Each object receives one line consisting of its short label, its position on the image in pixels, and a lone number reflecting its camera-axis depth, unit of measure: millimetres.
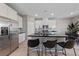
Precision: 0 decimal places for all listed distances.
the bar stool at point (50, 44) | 1950
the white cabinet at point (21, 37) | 3253
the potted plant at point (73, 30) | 3475
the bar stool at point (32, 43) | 2009
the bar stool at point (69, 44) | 1928
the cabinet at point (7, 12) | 1810
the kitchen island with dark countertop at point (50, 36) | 2291
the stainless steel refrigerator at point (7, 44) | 1805
